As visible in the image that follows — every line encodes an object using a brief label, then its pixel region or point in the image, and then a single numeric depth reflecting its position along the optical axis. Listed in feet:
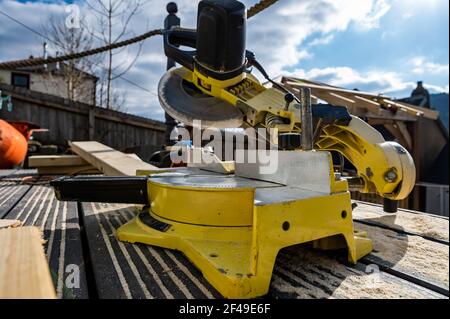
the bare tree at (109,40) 22.74
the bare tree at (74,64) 26.86
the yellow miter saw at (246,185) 2.27
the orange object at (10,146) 11.37
